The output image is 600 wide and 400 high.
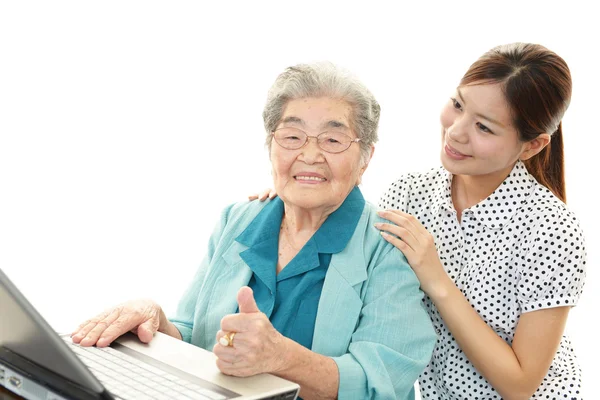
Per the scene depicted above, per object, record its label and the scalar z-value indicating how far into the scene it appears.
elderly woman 1.51
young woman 1.74
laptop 1.04
